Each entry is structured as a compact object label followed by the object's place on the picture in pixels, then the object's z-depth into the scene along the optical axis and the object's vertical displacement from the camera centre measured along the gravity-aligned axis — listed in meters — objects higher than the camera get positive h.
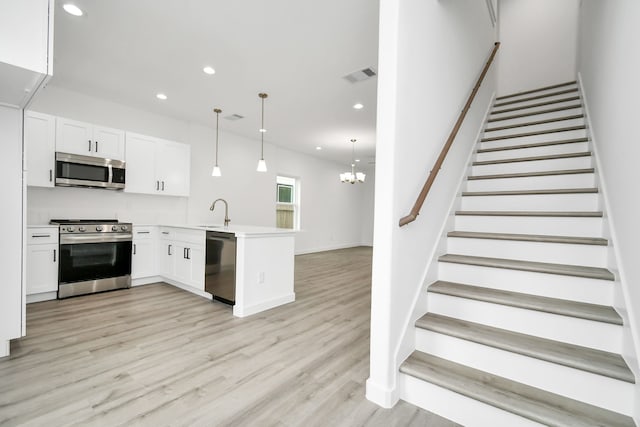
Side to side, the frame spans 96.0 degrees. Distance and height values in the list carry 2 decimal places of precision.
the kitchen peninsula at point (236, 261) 3.29 -0.69
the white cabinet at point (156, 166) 4.58 +0.75
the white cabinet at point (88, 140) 3.89 +0.99
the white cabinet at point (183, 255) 3.93 -0.66
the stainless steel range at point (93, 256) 3.76 -0.66
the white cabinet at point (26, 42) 1.63 +0.97
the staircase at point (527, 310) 1.46 -0.59
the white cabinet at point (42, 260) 3.52 -0.65
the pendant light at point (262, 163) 4.22 +0.72
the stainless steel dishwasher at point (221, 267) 3.39 -0.69
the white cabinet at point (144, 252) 4.43 -0.67
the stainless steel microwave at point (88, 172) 3.87 +0.53
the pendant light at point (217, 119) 4.35 +1.74
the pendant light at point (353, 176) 7.09 +0.92
